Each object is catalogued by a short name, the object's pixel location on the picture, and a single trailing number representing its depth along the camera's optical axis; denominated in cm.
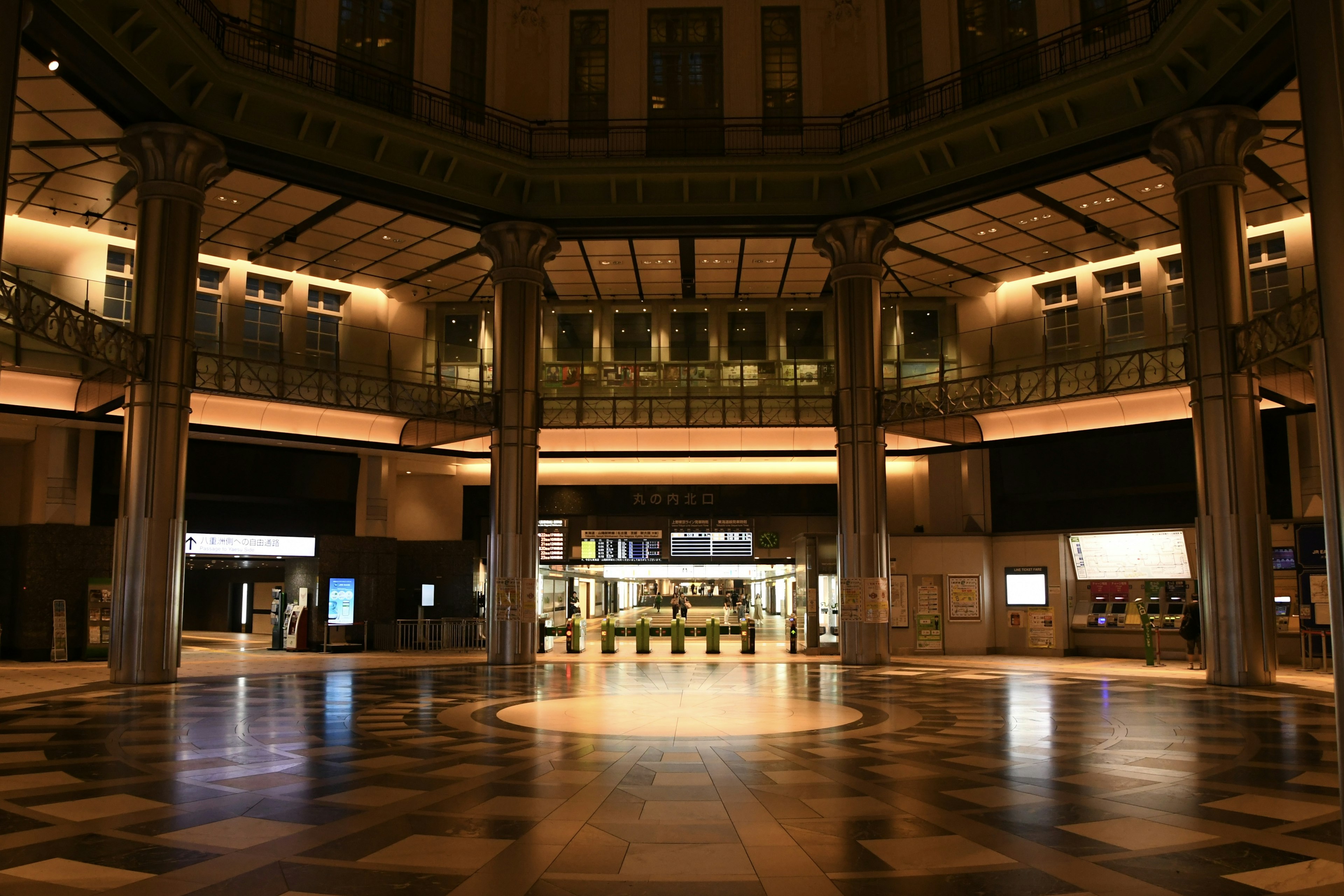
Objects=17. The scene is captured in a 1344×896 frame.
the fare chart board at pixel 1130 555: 2591
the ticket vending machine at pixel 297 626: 2927
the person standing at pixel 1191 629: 2238
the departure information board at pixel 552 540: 3133
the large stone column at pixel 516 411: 2423
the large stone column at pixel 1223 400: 1794
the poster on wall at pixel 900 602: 2653
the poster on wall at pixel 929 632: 2725
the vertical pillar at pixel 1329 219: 456
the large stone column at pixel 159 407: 1848
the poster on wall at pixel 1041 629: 2714
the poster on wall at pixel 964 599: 2744
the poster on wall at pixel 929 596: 2742
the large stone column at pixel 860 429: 2380
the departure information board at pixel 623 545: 3133
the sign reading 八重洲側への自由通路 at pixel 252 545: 2711
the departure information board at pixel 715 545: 3127
